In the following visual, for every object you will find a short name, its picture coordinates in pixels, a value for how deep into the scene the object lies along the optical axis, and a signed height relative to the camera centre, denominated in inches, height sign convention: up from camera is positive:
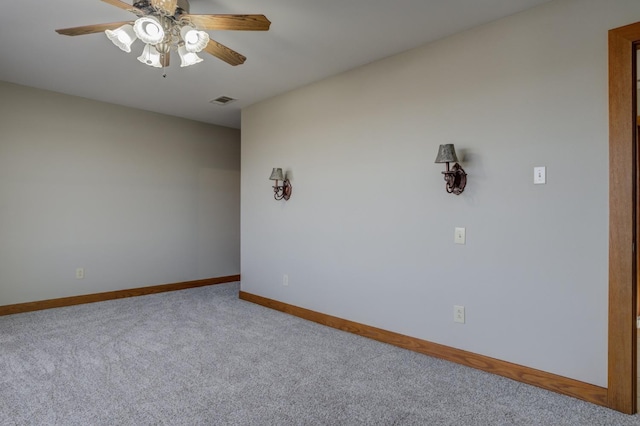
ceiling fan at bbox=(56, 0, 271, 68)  78.7 +42.6
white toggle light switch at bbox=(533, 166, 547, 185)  89.7 +10.2
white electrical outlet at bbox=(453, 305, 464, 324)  104.3 -28.0
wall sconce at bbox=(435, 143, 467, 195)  100.7 +12.1
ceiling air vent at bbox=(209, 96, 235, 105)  167.3 +53.6
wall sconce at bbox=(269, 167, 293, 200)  156.6 +12.5
